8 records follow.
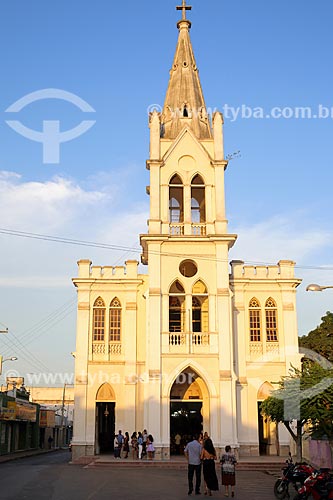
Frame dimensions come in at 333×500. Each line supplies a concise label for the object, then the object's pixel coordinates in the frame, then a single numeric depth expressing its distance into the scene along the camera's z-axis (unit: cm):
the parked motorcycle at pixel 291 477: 1644
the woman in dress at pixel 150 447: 2959
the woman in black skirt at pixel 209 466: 1714
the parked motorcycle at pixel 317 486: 1456
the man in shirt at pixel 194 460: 1759
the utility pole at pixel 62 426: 7254
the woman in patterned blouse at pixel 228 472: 1703
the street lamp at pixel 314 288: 1752
